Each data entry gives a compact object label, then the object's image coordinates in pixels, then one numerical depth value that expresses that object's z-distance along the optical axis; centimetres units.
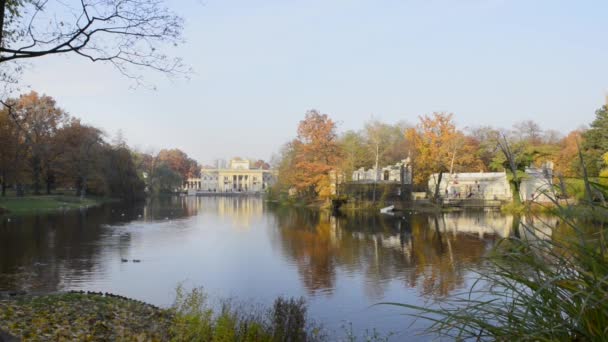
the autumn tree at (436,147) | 4022
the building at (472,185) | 4322
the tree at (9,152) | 3328
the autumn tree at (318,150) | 4091
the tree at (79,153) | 4606
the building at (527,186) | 3531
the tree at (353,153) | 4001
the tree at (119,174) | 5078
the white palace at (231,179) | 10594
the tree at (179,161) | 10300
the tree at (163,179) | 7612
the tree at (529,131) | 5890
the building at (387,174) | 4235
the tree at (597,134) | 3112
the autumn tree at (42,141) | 4081
